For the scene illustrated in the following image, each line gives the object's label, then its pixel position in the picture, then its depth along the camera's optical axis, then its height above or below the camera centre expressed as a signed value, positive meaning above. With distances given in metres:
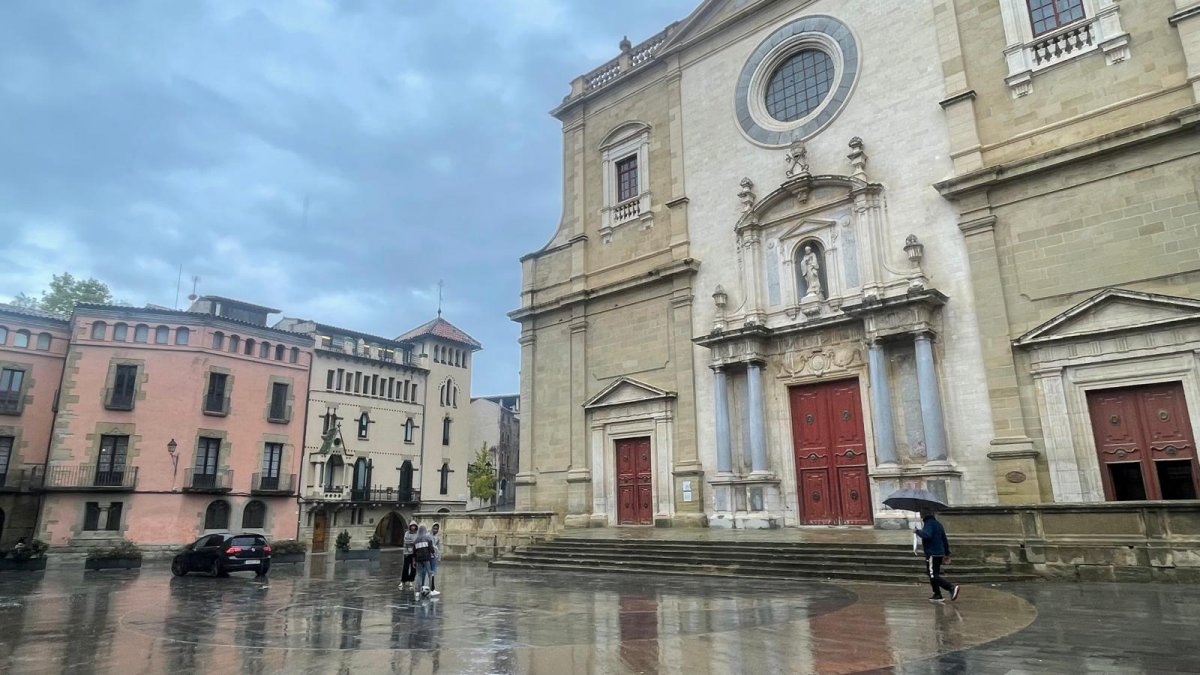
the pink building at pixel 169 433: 31.50 +3.74
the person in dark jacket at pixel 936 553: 10.17 -0.71
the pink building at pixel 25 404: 30.48 +4.78
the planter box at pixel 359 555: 28.69 -1.72
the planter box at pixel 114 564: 24.02 -1.60
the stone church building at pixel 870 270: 14.52 +5.76
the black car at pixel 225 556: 19.78 -1.15
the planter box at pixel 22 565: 22.73 -1.47
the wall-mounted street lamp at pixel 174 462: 33.06 +2.34
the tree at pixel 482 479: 48.94 +2.03
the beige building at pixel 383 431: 39.84 +4.72
